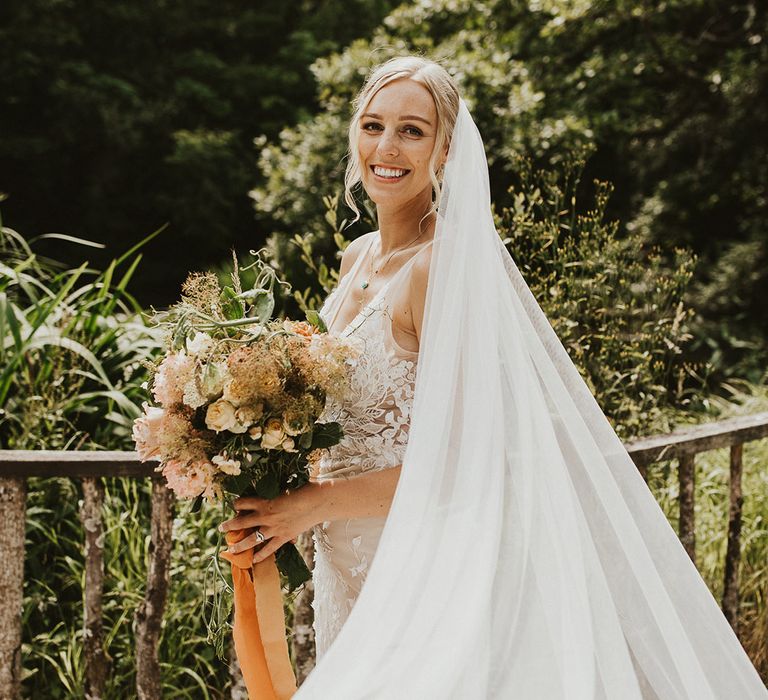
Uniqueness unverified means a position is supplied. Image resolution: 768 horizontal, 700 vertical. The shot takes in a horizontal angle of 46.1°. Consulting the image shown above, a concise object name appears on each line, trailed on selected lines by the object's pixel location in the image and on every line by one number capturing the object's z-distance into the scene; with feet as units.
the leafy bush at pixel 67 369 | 12.09
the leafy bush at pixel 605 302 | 11.41
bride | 5.76
